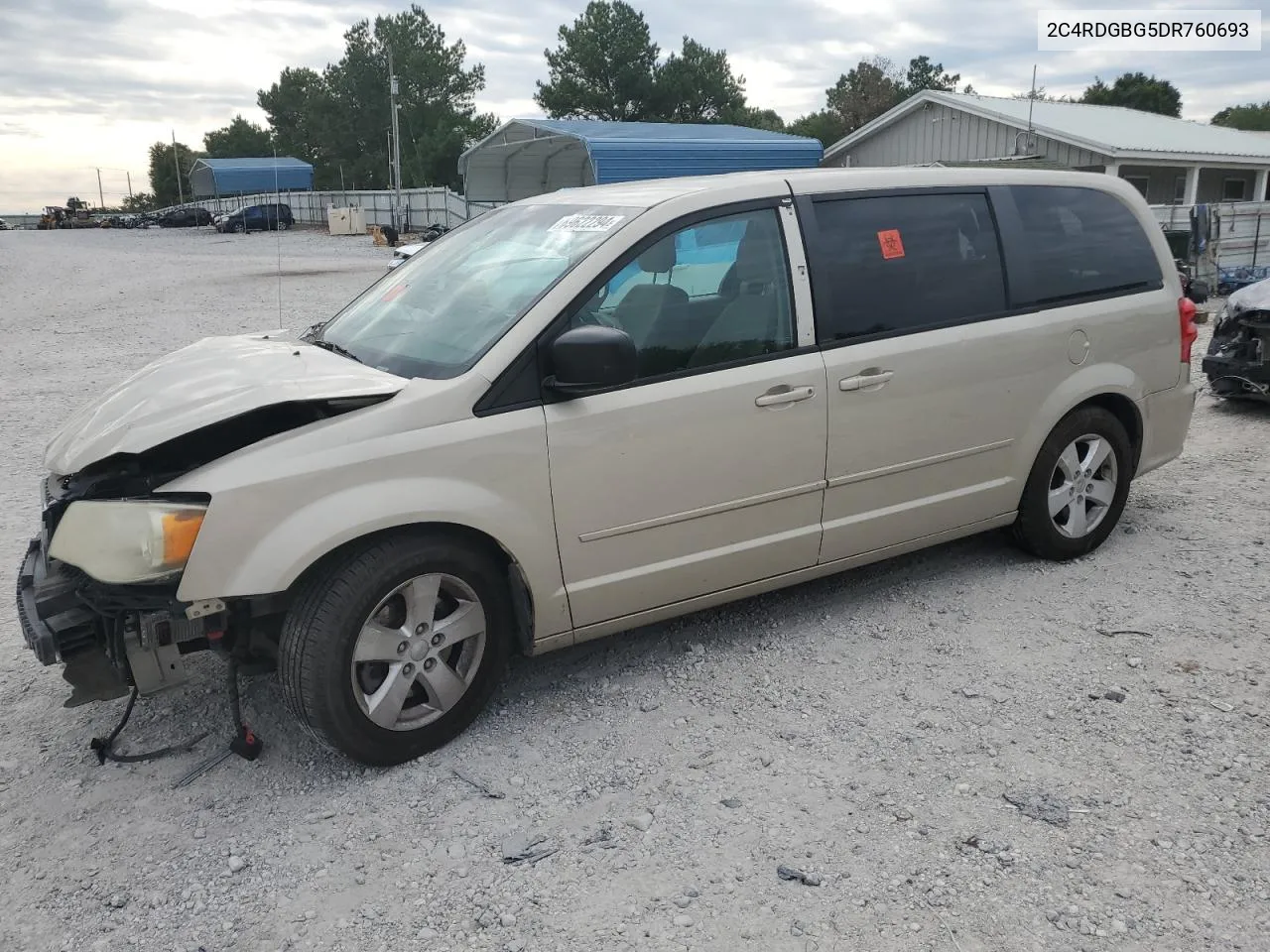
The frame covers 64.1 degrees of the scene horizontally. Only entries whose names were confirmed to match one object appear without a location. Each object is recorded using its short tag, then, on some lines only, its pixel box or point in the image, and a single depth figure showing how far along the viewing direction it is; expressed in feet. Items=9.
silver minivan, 9.78
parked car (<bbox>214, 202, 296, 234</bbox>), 152.05
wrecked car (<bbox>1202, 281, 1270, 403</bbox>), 24.85
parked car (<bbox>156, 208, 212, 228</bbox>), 182.60
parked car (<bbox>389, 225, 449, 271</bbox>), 109.09
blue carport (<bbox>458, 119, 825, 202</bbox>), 75.51
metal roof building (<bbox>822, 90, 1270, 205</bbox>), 82.84
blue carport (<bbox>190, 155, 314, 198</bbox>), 163.73
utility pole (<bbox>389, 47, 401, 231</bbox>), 112.63
